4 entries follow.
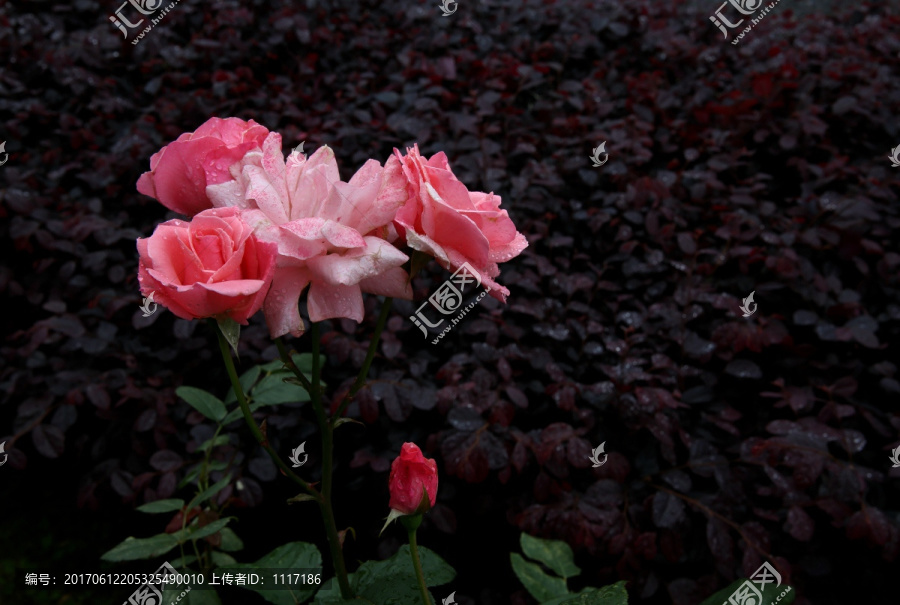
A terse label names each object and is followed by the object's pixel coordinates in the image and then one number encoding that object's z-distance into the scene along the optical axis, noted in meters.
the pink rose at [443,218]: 0.68
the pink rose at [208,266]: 0.61
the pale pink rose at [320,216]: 0.66
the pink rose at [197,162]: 0.73
